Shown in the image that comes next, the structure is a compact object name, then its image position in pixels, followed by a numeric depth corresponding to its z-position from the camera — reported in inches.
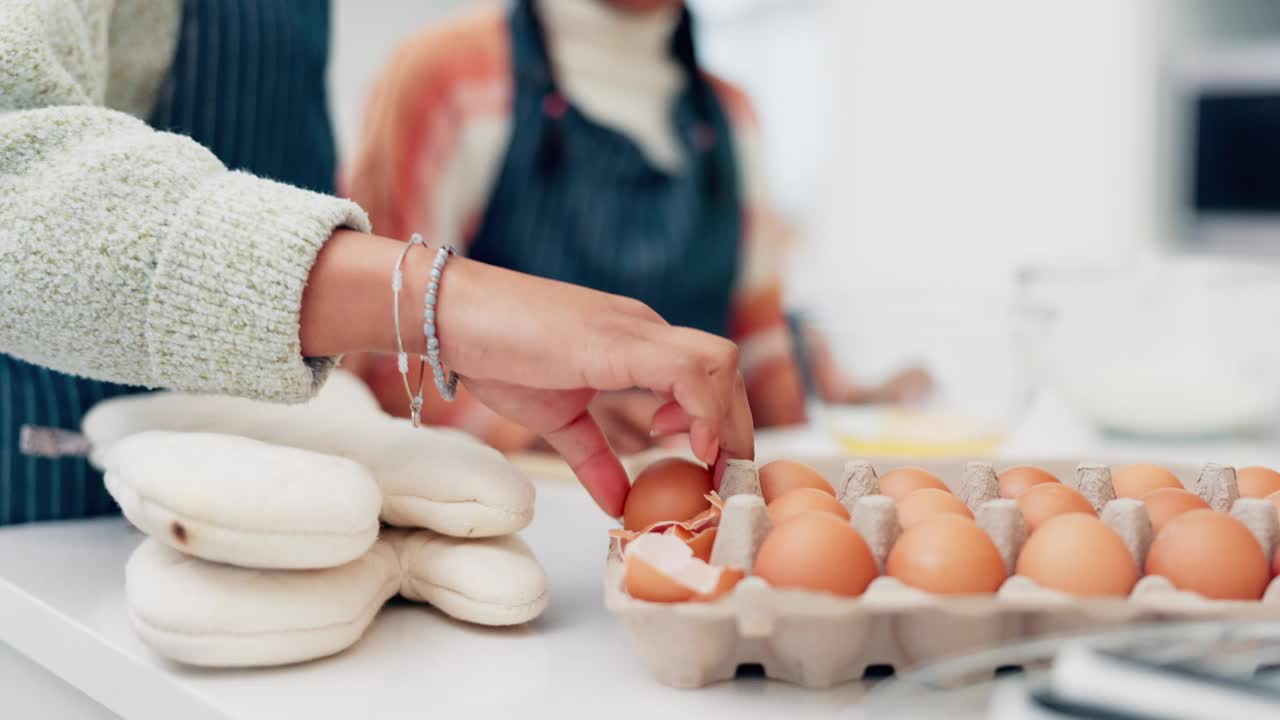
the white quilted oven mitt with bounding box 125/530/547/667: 19.8
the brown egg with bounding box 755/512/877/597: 18.8
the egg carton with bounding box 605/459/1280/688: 17.7
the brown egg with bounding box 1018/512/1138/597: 18.5
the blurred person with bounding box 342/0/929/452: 58.6
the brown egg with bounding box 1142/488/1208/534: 21.4
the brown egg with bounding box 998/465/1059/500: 24.0
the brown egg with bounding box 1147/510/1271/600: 18.6
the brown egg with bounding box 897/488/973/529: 21.5
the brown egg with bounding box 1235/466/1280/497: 23.6
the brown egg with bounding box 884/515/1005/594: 18.6
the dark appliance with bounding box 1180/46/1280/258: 106.1
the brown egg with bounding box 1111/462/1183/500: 23.9
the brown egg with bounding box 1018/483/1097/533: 21.3
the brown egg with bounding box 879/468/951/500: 24.2
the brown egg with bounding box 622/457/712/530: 23.2
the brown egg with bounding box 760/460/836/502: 24.2
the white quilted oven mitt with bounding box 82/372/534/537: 23.2
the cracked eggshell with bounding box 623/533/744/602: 18.8
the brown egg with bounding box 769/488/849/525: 21.7
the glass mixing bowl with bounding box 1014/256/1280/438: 47.4
